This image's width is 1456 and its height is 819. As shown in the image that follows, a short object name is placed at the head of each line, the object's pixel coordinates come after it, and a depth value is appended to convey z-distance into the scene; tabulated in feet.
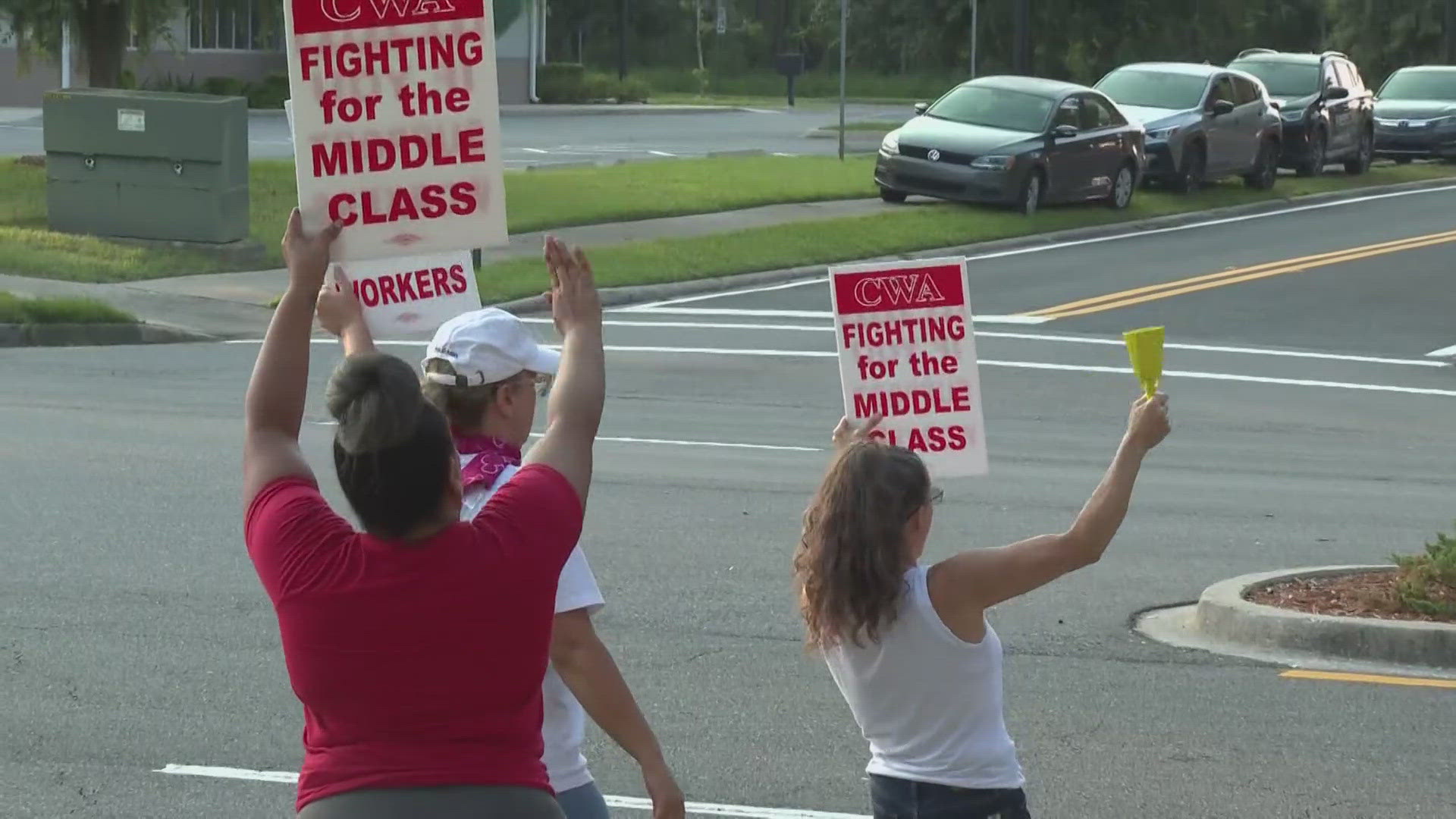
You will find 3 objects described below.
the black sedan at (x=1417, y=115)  132.26
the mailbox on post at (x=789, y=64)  209.05
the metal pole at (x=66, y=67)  157.29
